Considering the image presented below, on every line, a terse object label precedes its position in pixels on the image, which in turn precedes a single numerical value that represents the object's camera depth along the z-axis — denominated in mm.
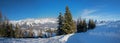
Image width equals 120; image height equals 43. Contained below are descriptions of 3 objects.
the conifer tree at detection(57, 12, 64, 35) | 18590
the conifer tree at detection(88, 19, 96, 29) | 35779
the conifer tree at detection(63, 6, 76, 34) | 18204
